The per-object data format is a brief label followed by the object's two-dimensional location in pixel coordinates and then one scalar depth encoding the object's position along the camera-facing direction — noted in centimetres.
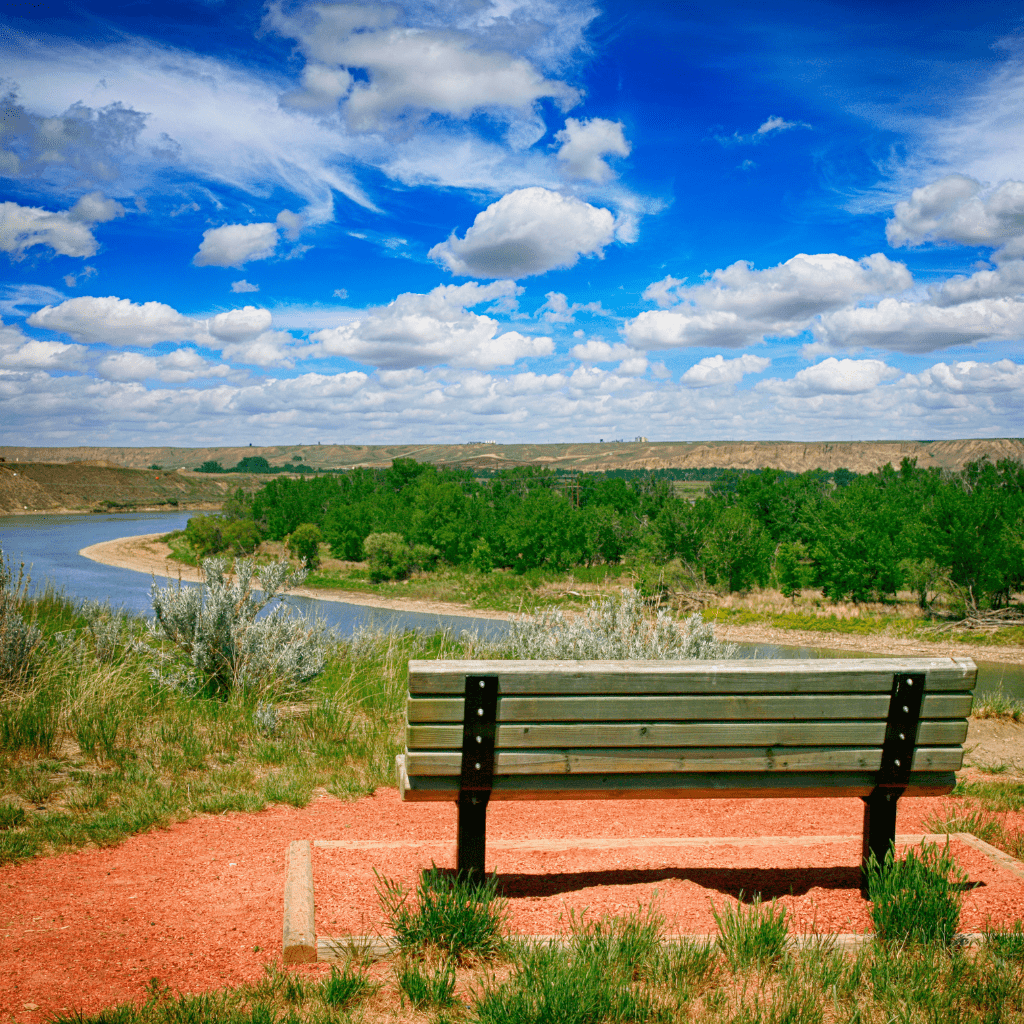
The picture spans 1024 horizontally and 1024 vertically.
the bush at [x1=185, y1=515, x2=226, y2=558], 5911
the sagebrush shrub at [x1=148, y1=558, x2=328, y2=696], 677
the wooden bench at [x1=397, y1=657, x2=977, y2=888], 260
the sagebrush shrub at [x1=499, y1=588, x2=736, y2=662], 780
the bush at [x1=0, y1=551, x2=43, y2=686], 590
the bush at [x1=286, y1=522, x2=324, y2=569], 5716
